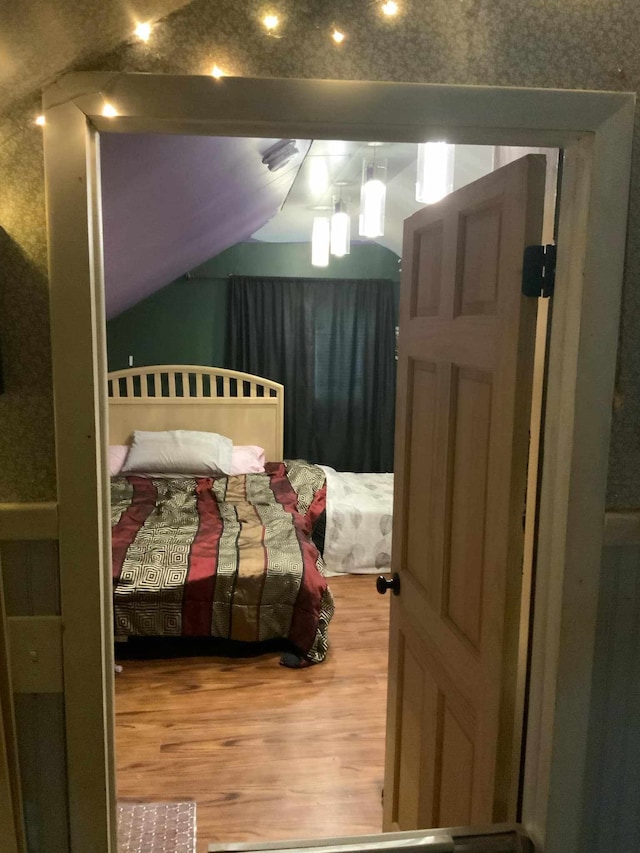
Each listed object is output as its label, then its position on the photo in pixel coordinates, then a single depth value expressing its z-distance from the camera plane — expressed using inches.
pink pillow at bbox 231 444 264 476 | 194.2
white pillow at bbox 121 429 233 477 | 188.1
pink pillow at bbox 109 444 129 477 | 189.8
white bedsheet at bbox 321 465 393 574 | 171.5
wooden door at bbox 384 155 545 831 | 52.8
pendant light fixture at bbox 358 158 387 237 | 121.3
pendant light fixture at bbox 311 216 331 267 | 169.0
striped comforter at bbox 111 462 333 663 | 125.6
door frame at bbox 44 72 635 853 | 43.1
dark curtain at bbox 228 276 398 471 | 222.1
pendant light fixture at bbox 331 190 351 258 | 159.5
